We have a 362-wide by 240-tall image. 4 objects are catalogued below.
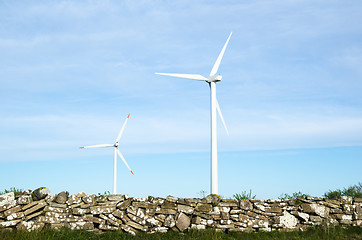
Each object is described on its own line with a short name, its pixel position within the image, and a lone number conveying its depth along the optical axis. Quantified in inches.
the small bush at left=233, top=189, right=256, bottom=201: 615.5
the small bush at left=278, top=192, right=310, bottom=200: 711.5
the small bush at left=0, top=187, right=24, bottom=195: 595.2
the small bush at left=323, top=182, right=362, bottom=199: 784.3
